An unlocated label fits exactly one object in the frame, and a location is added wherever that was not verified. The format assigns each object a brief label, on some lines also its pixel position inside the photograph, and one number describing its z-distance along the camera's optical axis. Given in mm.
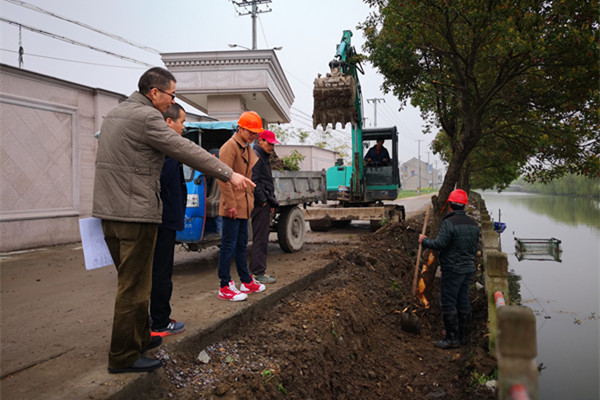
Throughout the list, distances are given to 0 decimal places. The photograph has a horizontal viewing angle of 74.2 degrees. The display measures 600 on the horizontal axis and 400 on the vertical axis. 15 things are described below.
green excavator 9898
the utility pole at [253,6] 26130
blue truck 5636
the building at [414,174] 101238
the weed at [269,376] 3191
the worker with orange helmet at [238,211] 4332
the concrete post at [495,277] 4020
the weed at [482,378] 3840
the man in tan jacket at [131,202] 2607
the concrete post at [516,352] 1594
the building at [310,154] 33941
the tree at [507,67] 6992
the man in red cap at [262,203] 5207
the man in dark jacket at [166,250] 3283
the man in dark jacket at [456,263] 4992
